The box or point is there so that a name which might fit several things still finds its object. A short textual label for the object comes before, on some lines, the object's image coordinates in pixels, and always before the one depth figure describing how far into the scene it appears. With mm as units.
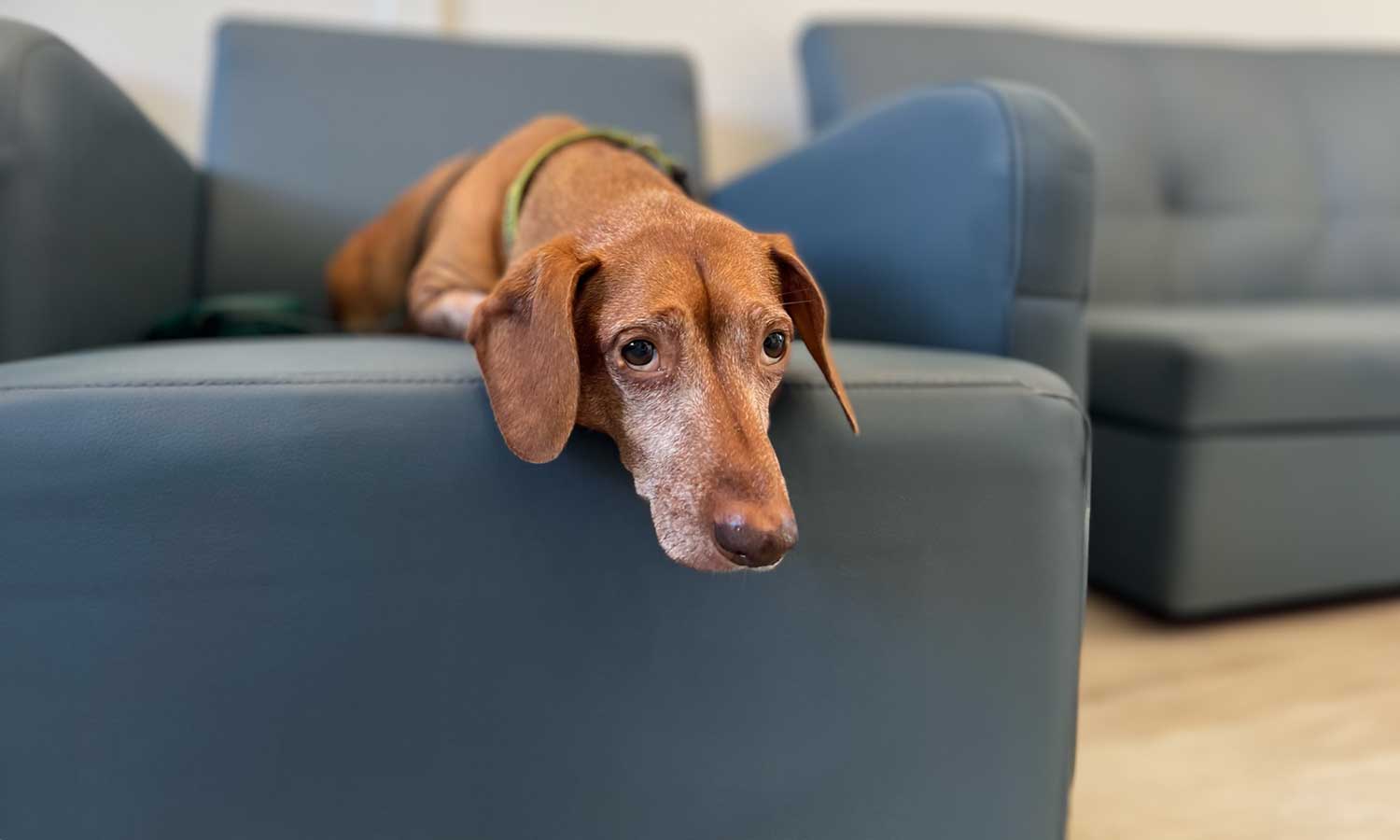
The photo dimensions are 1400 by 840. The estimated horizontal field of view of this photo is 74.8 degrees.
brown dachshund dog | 634
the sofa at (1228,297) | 1403
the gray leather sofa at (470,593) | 653
